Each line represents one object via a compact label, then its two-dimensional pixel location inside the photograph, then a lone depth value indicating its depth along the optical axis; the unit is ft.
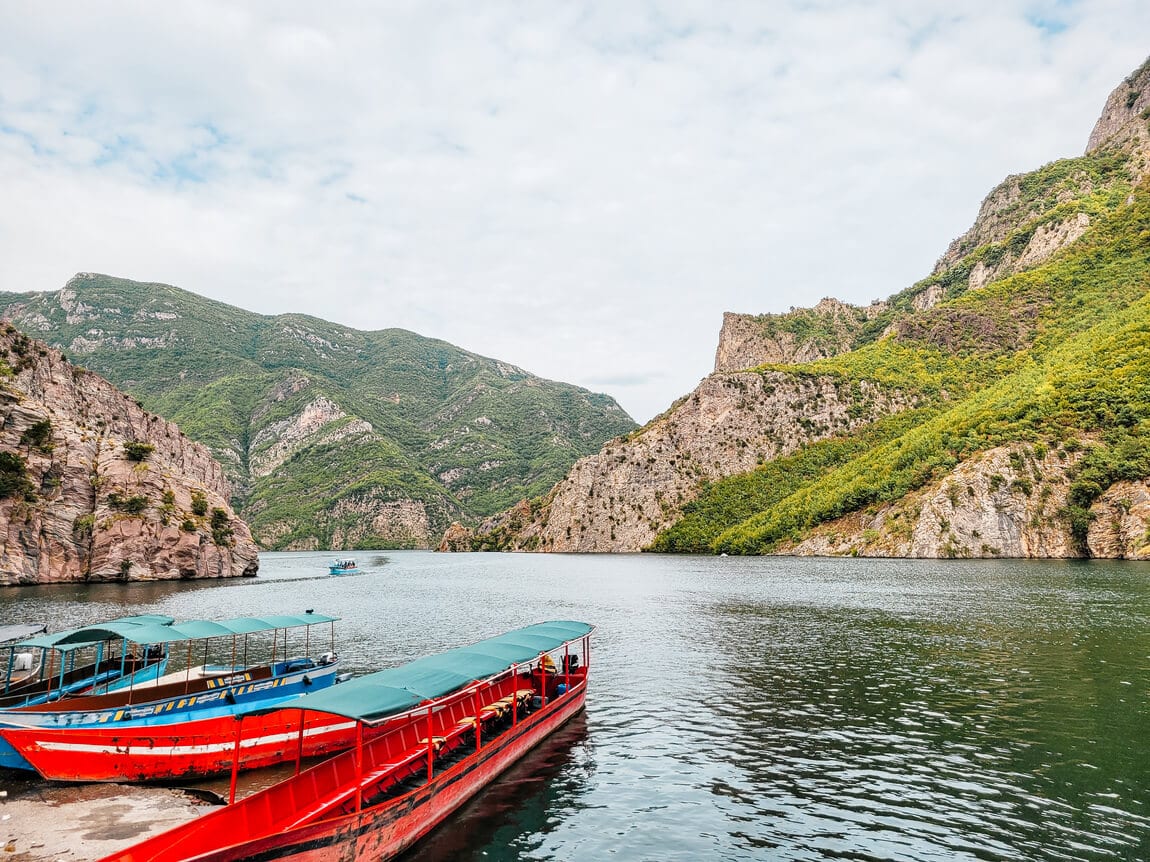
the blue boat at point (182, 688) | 79.97
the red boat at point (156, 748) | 74.95
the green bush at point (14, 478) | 304.09
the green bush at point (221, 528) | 398.97
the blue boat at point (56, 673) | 97.30
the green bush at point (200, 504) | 394.25
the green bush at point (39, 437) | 329.31
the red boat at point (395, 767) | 51.29
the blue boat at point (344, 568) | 454.40
